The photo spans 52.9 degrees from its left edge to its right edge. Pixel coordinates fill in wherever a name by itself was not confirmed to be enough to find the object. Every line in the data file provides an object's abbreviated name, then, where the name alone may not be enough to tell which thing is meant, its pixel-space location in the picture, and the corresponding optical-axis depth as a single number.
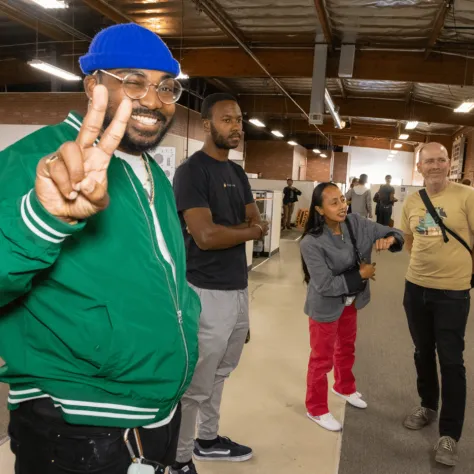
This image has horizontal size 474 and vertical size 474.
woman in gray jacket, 2.74
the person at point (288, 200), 15.33
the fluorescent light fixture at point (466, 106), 8.61
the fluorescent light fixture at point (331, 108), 9.64
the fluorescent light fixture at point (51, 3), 5.35
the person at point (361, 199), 12.31
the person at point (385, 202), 13.70
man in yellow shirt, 2.57
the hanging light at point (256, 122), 13.37
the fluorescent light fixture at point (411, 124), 12.31
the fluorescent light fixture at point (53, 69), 7.94
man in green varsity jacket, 0.85
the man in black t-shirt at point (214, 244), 2.11
